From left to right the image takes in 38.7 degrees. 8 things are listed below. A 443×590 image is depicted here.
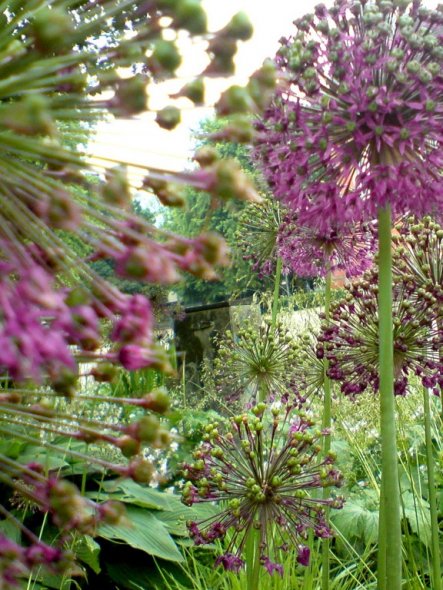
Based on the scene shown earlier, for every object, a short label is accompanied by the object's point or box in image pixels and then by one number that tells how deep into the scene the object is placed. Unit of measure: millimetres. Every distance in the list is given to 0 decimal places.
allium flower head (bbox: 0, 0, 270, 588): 141
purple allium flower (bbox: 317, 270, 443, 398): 610
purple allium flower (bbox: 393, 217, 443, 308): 674
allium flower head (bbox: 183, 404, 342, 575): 582
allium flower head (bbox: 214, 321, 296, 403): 947
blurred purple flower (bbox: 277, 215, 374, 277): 805
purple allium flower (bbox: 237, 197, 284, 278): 1056
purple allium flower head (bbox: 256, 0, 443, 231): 412
